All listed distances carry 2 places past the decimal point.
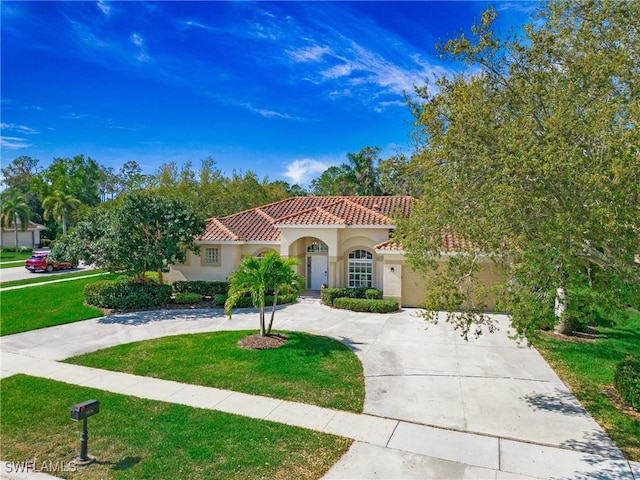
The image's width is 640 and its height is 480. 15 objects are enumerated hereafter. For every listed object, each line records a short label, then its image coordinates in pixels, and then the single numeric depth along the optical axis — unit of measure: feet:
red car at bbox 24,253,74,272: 105.70
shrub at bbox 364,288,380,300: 65.67
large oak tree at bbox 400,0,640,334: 21.17
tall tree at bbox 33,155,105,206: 220.84
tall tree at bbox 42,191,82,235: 177.68
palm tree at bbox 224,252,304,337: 42.68
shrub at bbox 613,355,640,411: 28.45
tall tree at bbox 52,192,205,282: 62.28
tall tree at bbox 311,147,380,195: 120.98
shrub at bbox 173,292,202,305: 66.18
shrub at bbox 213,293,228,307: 65.46
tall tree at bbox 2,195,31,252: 167.63
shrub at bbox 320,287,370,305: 66.49
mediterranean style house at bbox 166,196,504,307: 65.87
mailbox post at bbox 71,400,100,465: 21.49
